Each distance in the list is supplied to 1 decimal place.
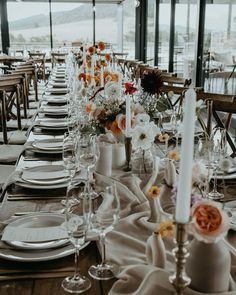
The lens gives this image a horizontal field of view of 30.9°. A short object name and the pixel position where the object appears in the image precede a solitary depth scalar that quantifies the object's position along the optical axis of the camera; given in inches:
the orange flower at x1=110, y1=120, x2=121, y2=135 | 71.4
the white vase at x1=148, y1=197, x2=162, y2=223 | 49.3
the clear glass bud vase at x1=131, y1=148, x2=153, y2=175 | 69.2
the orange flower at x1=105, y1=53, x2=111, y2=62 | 148.2
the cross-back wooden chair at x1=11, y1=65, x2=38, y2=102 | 220.7
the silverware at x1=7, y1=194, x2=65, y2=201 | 58.2
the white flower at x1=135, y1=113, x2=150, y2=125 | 67.9
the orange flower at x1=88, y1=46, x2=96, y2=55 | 156.2
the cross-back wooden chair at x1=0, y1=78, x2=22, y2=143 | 128.1
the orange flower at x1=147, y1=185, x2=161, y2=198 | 42.0
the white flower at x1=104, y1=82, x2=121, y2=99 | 82.0
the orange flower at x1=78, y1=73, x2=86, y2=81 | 119.9
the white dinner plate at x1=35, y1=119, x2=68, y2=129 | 105.5
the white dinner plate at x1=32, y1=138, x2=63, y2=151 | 83.3
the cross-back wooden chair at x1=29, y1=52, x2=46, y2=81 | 385.4
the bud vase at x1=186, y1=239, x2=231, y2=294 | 34.0
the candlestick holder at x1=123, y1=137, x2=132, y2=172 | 69.9
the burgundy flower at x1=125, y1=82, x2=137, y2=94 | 68.4
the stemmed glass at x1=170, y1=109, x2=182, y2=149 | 90.5
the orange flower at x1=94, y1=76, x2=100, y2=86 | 130.6
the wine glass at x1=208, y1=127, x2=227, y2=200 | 62.2
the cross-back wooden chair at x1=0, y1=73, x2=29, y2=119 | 157.1
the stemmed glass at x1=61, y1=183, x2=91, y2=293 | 36.5
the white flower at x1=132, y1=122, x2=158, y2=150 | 66.1
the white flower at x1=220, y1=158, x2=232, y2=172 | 60.1
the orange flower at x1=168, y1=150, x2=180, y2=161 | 57.9
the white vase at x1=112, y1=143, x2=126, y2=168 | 72.0
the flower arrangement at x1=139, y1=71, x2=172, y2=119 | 79.2
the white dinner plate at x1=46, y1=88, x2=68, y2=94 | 180.5
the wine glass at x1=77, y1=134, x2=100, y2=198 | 60.0
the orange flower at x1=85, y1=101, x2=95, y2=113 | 76.0
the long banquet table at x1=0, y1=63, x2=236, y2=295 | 37.1
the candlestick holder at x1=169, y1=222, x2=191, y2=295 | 24.9
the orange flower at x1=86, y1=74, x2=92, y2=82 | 124.3
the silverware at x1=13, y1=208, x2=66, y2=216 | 51.9
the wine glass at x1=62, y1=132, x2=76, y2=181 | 61.4
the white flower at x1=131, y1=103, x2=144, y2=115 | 73.8
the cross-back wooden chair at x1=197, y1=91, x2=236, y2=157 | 110.3
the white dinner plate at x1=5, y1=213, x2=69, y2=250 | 47.5
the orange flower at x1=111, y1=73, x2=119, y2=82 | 102.4
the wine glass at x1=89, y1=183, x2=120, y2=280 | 38.9
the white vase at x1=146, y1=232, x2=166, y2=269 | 37.8
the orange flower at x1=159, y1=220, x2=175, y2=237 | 34.0
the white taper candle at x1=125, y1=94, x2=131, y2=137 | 65.3
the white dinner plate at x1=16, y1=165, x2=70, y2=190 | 62.6
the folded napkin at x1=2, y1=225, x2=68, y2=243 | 43.3
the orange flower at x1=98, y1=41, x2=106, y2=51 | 154.9
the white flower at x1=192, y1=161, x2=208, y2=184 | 38.1
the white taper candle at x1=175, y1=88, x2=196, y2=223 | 24.5
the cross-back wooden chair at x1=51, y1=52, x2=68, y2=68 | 492.5
